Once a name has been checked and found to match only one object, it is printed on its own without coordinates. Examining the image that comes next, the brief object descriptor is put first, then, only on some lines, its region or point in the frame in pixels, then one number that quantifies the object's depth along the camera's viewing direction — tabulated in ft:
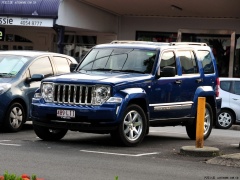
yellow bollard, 38.72
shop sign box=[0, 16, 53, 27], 84.58
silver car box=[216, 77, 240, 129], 69.72
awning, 84.16
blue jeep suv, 39.63
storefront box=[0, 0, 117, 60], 84.74
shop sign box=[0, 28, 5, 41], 96.27
